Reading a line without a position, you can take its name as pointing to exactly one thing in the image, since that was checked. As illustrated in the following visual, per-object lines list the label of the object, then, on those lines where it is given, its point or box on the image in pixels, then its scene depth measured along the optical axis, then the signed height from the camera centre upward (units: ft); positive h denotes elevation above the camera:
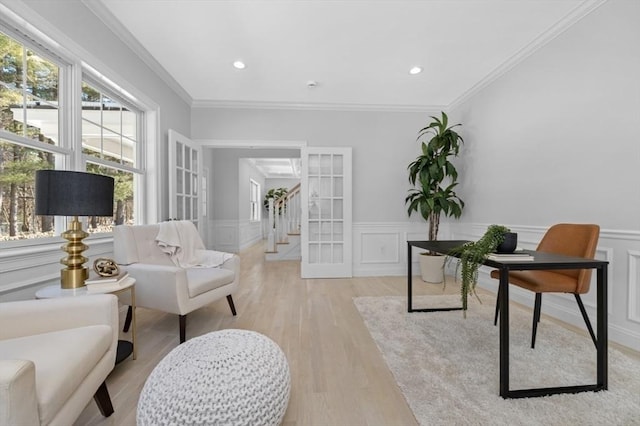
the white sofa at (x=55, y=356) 2.44 -1.75
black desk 4.63 -1.84
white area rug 4.28 -3.14
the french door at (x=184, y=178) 10.71 +1.31
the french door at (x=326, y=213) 13.23 -0.16
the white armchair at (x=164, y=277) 6.39 -1.79
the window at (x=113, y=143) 7.70 +2.02
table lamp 4.72 +0.11
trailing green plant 5.21 -0.83
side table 5.04 -1.60
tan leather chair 5.81 -1.43
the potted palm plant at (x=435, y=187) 11.78 +1.02
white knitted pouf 3.29 -2.25
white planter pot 12.09 -2.57
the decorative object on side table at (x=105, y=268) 5.62 -1.25
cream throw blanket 8.33 -1.23
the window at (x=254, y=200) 26.41 +0.88
